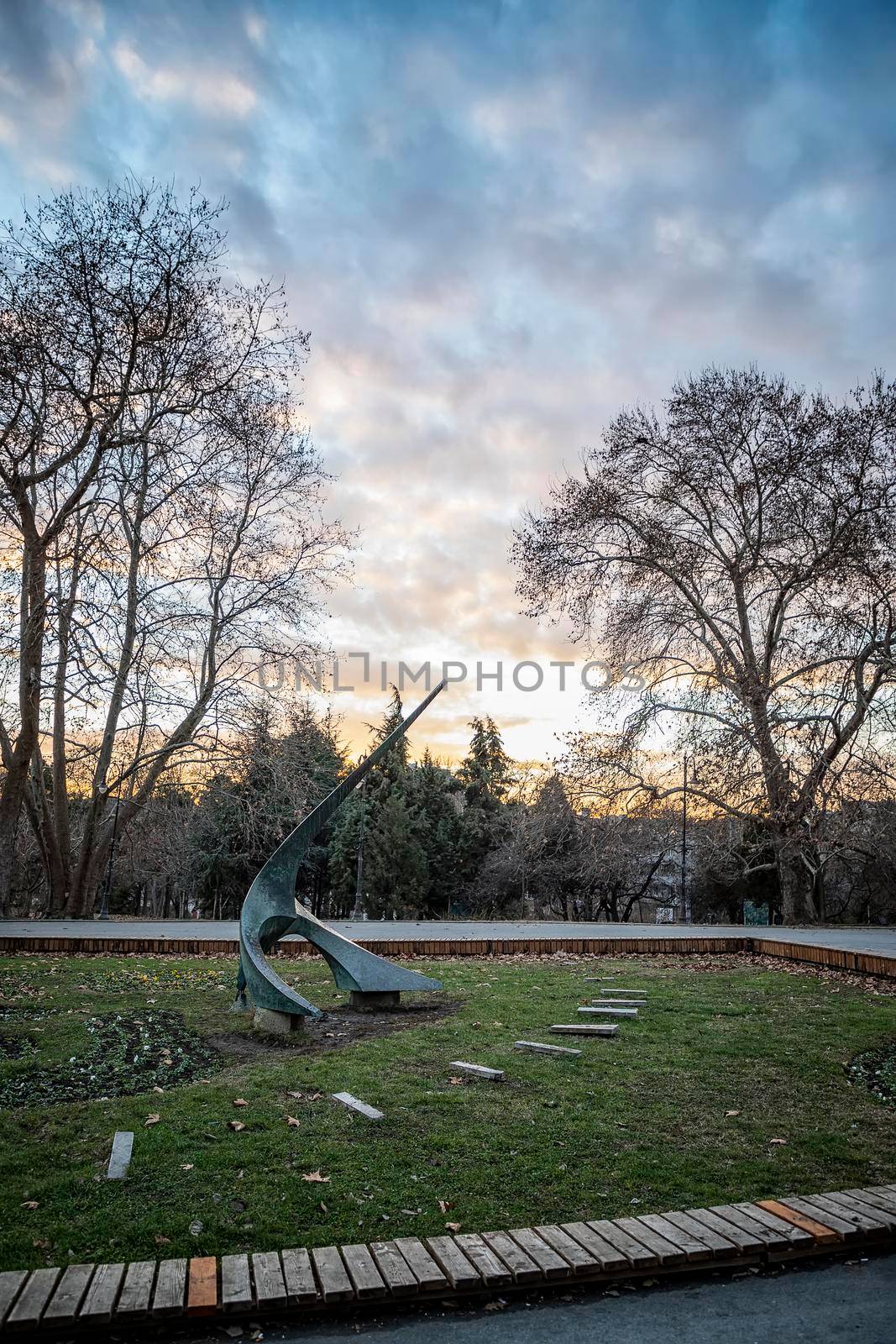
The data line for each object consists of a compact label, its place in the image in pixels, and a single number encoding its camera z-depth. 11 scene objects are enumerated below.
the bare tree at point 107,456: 13.10
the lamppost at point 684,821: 22.53
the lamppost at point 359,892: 32.41
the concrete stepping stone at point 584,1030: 8.65
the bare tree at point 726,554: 13.98
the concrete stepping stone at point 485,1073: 6.95
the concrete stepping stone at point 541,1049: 7.73
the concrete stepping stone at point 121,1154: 4.85
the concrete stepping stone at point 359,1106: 5.94
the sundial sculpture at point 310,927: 9.71
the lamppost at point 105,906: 23.56
